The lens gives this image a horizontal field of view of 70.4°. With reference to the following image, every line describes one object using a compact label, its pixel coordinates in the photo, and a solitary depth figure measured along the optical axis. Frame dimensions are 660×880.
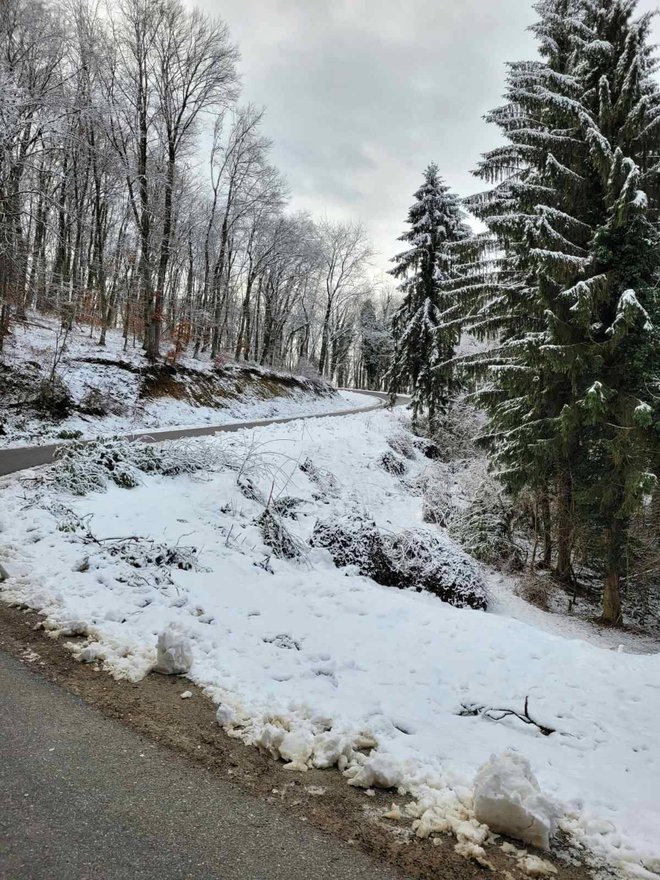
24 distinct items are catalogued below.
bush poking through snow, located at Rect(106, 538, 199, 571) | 5.68
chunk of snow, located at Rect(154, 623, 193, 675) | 3.83
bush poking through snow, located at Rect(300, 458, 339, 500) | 11.73
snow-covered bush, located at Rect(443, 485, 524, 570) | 11.54
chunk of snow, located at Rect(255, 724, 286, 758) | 3.06
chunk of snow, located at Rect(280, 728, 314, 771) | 2.98
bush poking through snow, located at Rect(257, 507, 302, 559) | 7.21
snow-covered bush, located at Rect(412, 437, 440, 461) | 20.31
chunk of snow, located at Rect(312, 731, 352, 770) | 3.01
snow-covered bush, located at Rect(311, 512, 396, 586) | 7.66
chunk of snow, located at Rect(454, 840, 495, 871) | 2.33
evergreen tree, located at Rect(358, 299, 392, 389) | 56.31
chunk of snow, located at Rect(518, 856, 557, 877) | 2.33
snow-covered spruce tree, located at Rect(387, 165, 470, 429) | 21.48
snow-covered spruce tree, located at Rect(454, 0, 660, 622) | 9.14
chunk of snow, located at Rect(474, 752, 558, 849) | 2.47
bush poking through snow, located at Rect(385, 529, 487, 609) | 8.12
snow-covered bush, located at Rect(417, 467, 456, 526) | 13.22
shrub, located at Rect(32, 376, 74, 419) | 14.12
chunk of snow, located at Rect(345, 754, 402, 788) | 2.84
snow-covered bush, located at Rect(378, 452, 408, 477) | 15.80
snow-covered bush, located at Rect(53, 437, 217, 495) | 7.63
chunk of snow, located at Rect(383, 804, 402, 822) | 2.61
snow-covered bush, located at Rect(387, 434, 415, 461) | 18.23
